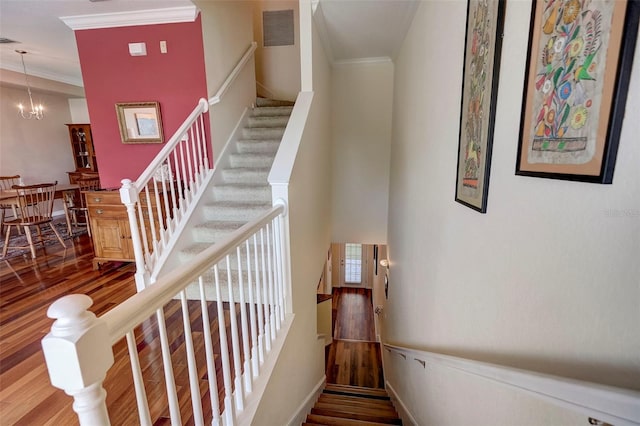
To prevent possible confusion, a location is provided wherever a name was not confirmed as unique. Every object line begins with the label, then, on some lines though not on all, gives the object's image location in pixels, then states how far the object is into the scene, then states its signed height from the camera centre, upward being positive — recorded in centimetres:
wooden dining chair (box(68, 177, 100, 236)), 393 -32
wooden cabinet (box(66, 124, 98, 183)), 658 +31
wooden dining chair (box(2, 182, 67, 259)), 369 -56
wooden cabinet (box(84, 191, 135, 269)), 319 -73
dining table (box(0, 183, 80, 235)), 382 -47
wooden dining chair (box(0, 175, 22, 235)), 507 -32
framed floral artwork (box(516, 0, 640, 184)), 52 +14
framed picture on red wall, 328 +46
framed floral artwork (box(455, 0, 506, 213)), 99 +22
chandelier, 531 +106
